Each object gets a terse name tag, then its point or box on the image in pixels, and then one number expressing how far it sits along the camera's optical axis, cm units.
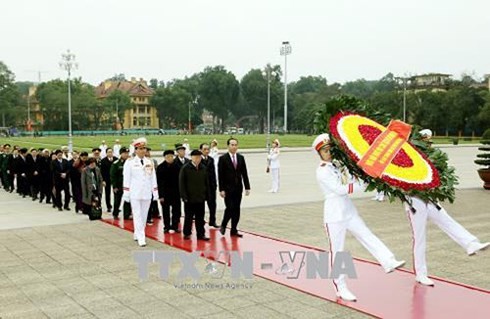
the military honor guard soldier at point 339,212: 579
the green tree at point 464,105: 6694
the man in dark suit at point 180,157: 1030
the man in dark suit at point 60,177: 1377
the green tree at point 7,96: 8950
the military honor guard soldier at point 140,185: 911
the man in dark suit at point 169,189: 1015
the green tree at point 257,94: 10925
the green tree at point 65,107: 8812
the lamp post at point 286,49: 5080
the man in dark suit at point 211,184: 1015
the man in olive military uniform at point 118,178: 1162
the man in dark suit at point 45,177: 1498
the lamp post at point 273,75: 10792
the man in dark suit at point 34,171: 1579
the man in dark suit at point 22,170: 1664
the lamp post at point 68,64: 3403
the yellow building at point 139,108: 10819
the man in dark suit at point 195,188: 925
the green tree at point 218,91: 11244
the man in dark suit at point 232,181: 941
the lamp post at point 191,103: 10242
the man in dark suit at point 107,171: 1336
